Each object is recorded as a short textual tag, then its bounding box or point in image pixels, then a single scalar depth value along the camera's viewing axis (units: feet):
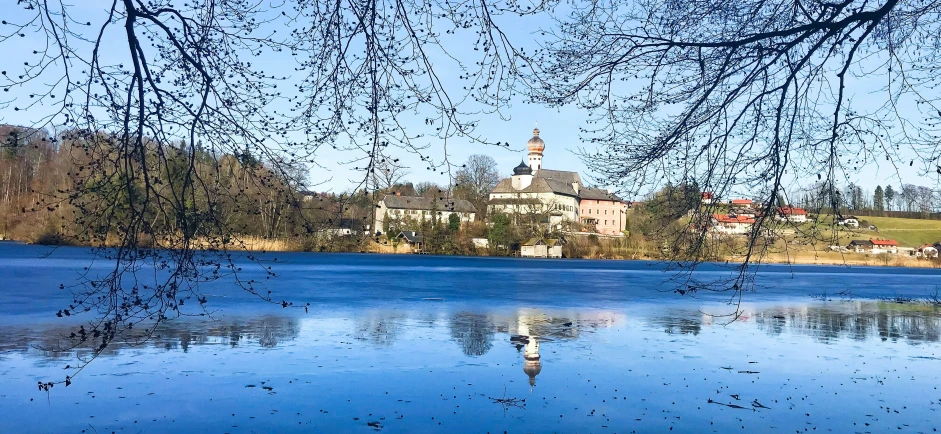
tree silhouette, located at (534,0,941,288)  20.93
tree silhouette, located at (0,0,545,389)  14.97
